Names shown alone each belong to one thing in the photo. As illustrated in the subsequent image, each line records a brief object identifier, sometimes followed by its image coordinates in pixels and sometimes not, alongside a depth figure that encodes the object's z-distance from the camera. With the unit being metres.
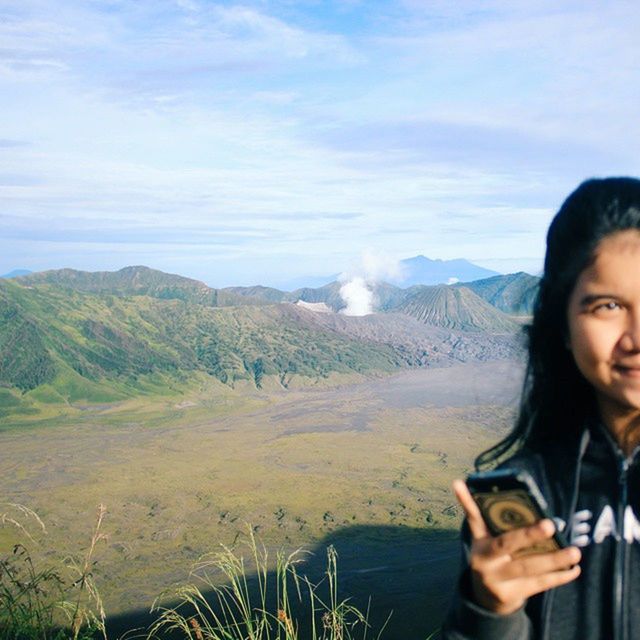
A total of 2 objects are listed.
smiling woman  1.08
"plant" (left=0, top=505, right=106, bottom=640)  2.65
